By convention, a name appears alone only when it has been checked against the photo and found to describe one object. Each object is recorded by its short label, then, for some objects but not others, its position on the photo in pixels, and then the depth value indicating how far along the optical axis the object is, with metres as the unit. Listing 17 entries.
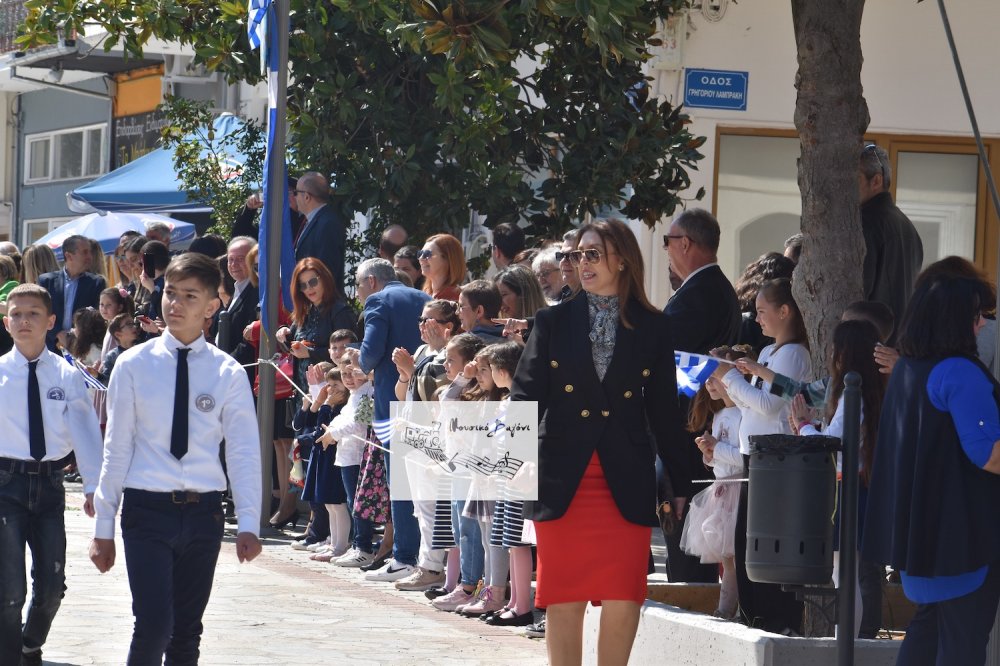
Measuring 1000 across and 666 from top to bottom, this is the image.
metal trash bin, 8.89
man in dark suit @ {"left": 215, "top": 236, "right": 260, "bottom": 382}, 19.45
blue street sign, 22.42
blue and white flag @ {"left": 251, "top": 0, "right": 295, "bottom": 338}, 17.86
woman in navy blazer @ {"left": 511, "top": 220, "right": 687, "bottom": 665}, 9.48
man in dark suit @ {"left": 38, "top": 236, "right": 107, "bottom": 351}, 23.38
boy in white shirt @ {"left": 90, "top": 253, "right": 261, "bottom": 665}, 8.54
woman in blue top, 8.27
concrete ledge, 9.32
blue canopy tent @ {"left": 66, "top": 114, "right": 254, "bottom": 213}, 28.96
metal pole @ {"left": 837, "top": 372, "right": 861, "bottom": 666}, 8.76
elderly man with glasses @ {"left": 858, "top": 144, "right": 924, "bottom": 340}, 12.94
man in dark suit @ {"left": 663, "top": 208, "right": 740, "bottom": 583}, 11.92
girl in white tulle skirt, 11.49
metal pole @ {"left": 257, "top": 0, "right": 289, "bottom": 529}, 17.97
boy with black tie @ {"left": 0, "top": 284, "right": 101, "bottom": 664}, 10.21
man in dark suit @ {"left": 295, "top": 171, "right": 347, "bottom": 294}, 18.69
